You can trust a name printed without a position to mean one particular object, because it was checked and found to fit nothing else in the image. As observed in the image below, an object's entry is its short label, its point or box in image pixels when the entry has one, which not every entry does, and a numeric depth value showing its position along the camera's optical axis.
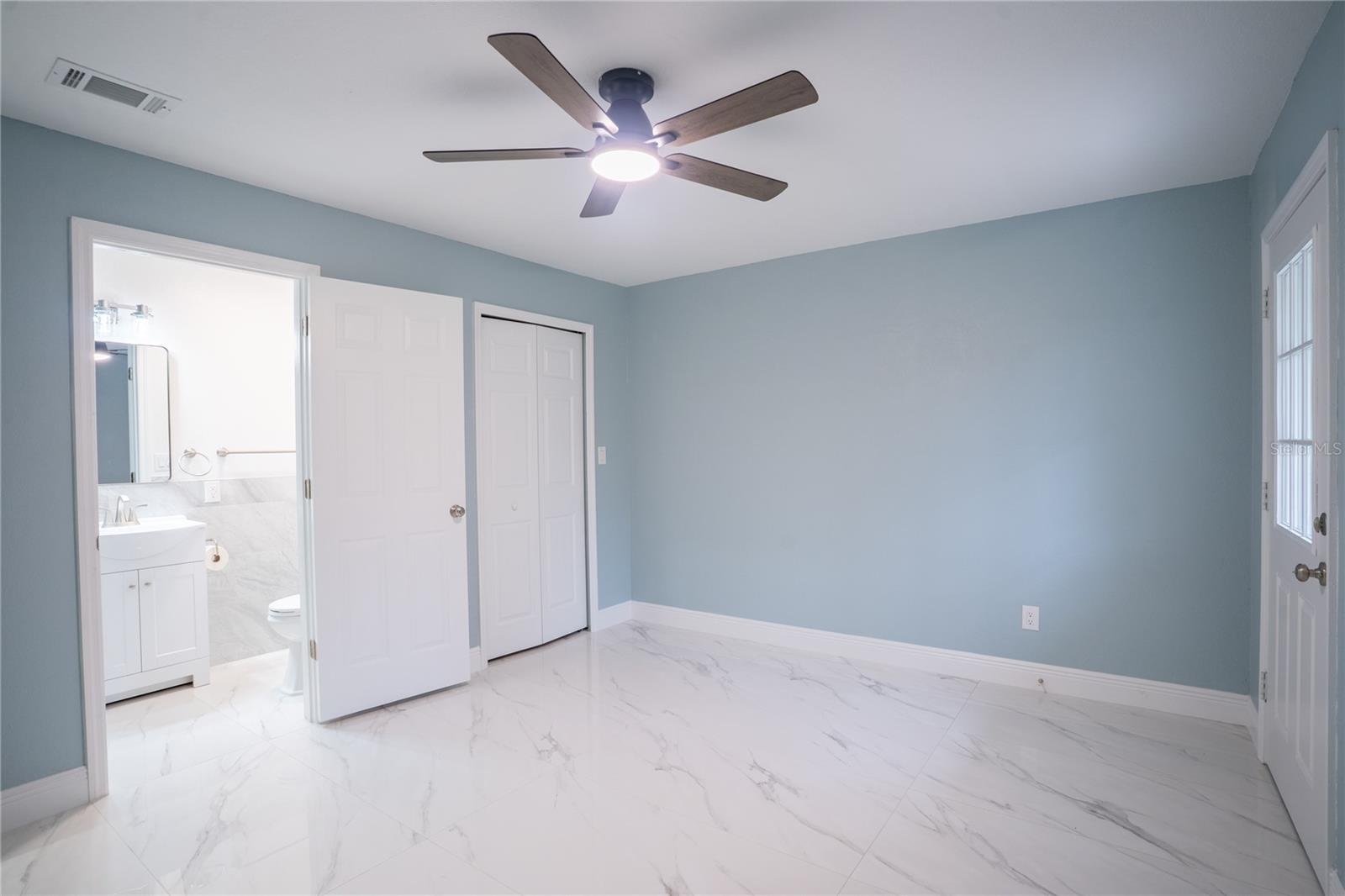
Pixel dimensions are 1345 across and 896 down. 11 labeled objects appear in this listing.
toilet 3.46
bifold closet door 3.96
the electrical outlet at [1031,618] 3.33
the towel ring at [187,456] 3.99
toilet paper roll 3.95
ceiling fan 1.62
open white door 3.05
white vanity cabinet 3.35
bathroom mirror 3.75
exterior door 1.83
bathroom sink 3.32
